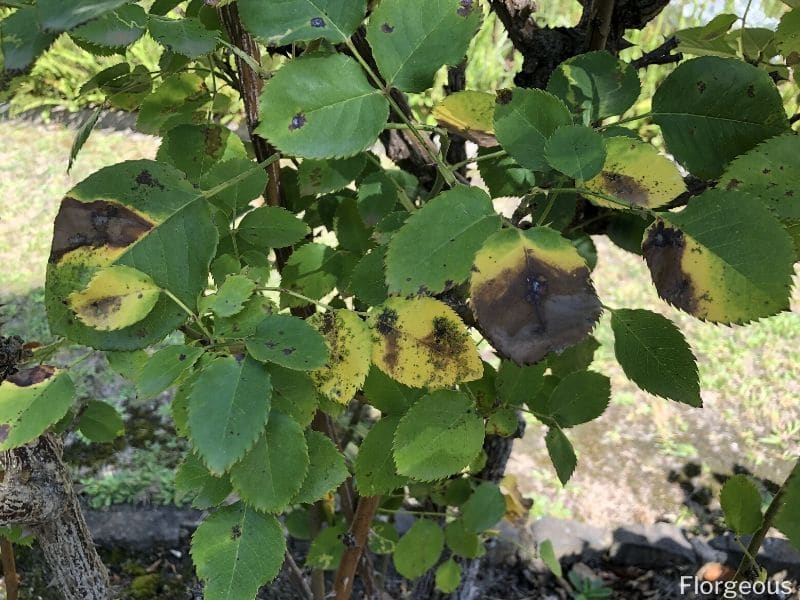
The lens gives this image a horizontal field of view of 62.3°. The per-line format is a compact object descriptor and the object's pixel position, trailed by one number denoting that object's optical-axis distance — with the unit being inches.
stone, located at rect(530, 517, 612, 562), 70.2
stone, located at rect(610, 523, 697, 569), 68.6
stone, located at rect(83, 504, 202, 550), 62.8
